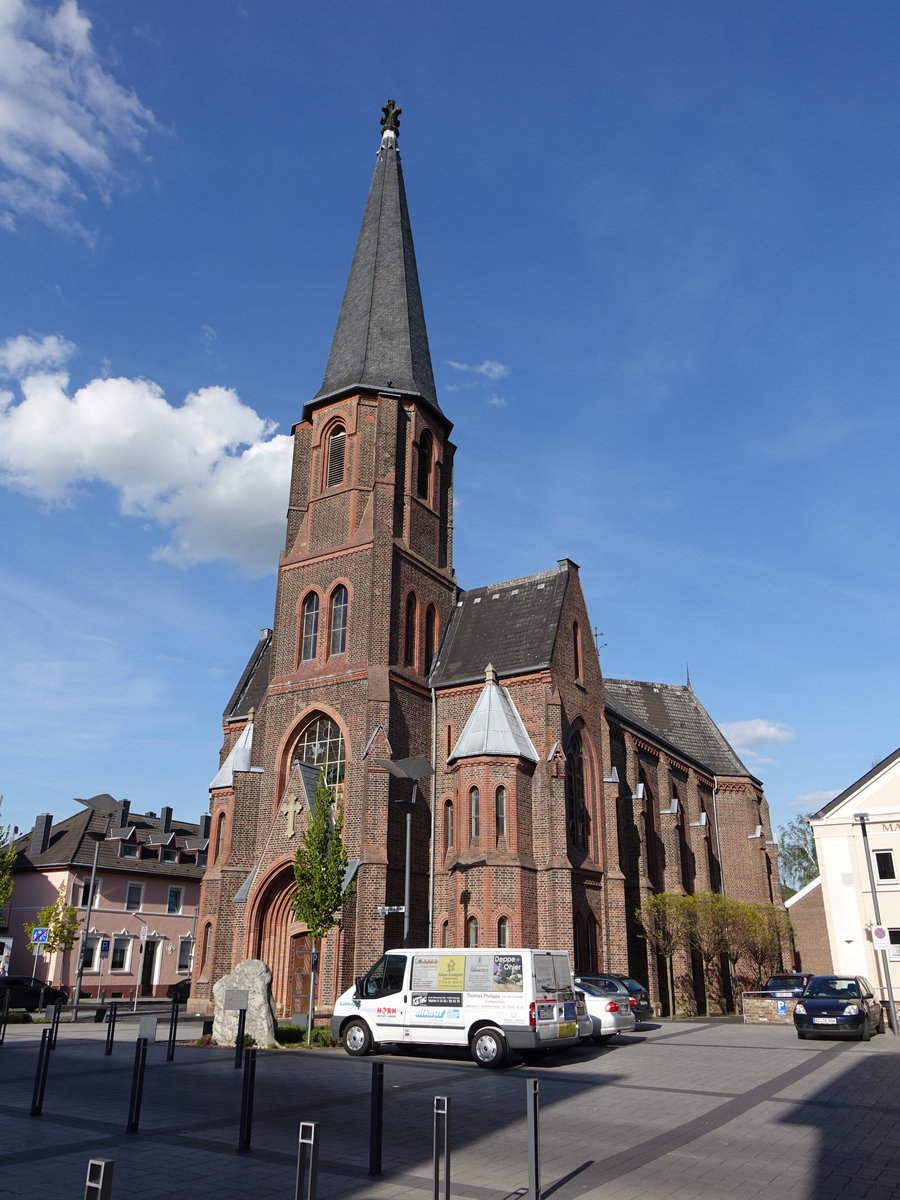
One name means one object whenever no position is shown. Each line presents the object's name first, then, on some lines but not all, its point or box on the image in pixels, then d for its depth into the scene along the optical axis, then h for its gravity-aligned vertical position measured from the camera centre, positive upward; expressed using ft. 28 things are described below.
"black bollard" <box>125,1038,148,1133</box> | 33.45 -3.65
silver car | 66.80 -2.17
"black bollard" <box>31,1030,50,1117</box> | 37.35 -3.74
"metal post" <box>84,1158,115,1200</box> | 16.01 -3.27
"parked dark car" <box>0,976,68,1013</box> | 109.81 -1.54
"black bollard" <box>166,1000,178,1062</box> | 57.31 -3.78
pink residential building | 143.54 +12.70
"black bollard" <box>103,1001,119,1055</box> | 60.44 -3.15
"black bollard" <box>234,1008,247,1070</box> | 53.48 -3.70
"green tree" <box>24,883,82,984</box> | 120.16 +6.96
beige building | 108.78 +13.24
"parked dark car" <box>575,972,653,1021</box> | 72.79 -0.47
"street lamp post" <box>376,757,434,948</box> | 79.97 +17.57
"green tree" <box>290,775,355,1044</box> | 73.61 +8.12
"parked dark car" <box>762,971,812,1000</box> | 95.18 -0.06
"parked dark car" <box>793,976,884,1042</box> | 69.77 -1.90
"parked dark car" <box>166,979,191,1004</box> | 127.54 -1.48
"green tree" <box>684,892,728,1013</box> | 104.12 +6.29
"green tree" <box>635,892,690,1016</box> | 103.19 +6.38
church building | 89.56 +26.16
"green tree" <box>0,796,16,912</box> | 105.34 +12.06
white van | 53.57 -1.22
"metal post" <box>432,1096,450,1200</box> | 23.09 -3.43
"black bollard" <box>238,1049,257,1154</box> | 30.63 -3.90
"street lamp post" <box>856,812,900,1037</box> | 76.08 +1.09
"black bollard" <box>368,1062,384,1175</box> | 27.25 -3.87
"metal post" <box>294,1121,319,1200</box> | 20.12 -3.64
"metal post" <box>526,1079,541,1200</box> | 24.22 -3.95
